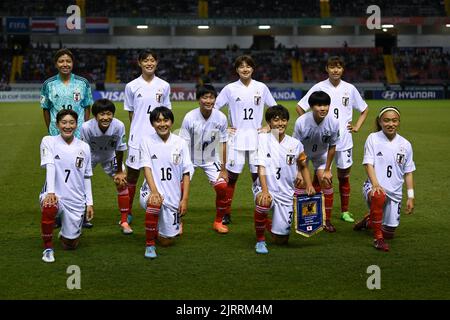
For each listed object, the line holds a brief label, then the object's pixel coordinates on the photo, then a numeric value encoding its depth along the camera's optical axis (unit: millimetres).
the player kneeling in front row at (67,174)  7105
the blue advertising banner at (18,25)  45469
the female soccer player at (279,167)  7414
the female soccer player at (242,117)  8781
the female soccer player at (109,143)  8102
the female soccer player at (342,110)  8836
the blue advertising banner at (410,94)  38625
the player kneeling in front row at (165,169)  7285
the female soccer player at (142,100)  8484
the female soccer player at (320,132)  7902
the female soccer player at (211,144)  8422
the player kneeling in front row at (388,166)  7559
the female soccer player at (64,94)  8258
